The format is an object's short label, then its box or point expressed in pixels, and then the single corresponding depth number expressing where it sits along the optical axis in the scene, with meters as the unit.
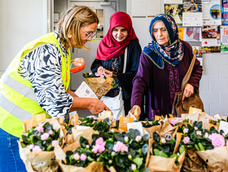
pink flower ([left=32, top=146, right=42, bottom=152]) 0.72
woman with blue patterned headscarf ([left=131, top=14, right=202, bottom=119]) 1.58
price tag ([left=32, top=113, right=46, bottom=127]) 0.91
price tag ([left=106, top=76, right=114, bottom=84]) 1.90
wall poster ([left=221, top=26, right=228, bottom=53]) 2.78
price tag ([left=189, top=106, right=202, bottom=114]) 1.09
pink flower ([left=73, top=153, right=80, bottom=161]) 0.68
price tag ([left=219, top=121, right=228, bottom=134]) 0.92
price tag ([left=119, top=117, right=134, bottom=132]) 0.91
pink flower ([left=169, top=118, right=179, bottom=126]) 0.99
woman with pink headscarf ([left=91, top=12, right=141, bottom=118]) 2.02
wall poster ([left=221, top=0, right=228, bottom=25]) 2.79
